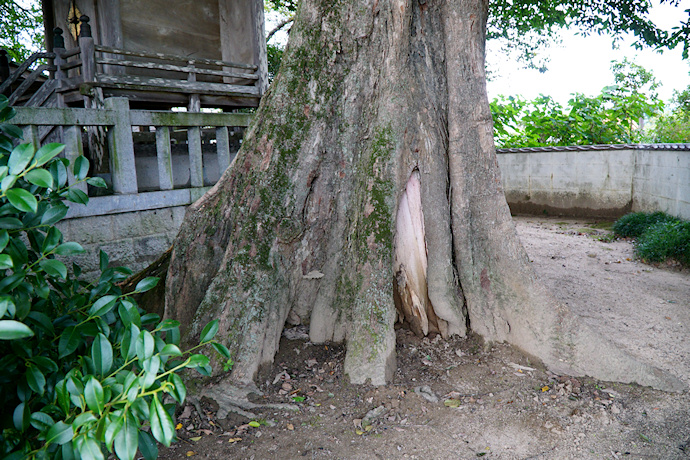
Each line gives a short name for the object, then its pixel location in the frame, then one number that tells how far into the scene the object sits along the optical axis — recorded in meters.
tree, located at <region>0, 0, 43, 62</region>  13.62
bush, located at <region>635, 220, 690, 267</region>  6.43
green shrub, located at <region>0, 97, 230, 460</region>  1.17
